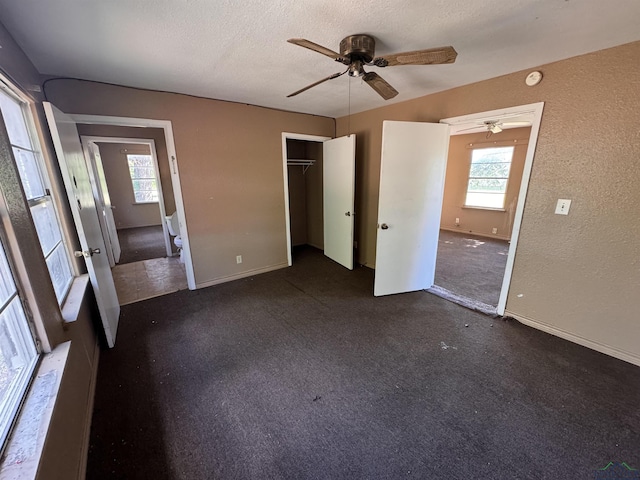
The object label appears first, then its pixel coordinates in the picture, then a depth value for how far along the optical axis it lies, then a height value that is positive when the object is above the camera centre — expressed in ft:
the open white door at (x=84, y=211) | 5.75 -0.78
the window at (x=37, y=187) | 4.95 -0.15
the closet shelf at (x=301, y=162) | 13.88 +0.78
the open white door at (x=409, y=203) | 8.59 -0.96
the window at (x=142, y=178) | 21.30 +0.06
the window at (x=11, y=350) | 3.09 -2.27
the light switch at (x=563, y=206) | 6.72 -0.83
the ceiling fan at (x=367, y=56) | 4.54 +2.21
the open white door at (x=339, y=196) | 11.30 -0.90
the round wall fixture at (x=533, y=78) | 6.63 +2.45
